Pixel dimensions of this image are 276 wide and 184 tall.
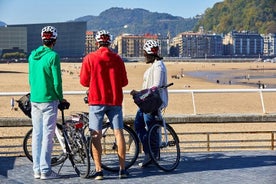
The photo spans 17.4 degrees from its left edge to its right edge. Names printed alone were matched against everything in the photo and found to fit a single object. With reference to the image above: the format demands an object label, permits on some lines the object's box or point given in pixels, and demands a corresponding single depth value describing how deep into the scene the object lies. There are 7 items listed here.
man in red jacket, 9.04
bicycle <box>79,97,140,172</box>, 9.66
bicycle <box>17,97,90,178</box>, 9.25
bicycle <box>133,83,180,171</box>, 9.67
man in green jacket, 9.09
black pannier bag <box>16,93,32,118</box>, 9.66
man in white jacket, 9.84
